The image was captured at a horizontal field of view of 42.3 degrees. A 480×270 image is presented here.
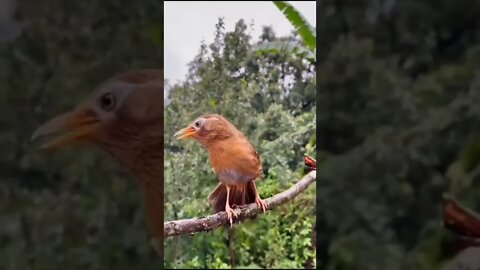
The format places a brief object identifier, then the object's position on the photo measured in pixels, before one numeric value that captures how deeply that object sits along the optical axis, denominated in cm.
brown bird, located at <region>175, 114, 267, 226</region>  213
